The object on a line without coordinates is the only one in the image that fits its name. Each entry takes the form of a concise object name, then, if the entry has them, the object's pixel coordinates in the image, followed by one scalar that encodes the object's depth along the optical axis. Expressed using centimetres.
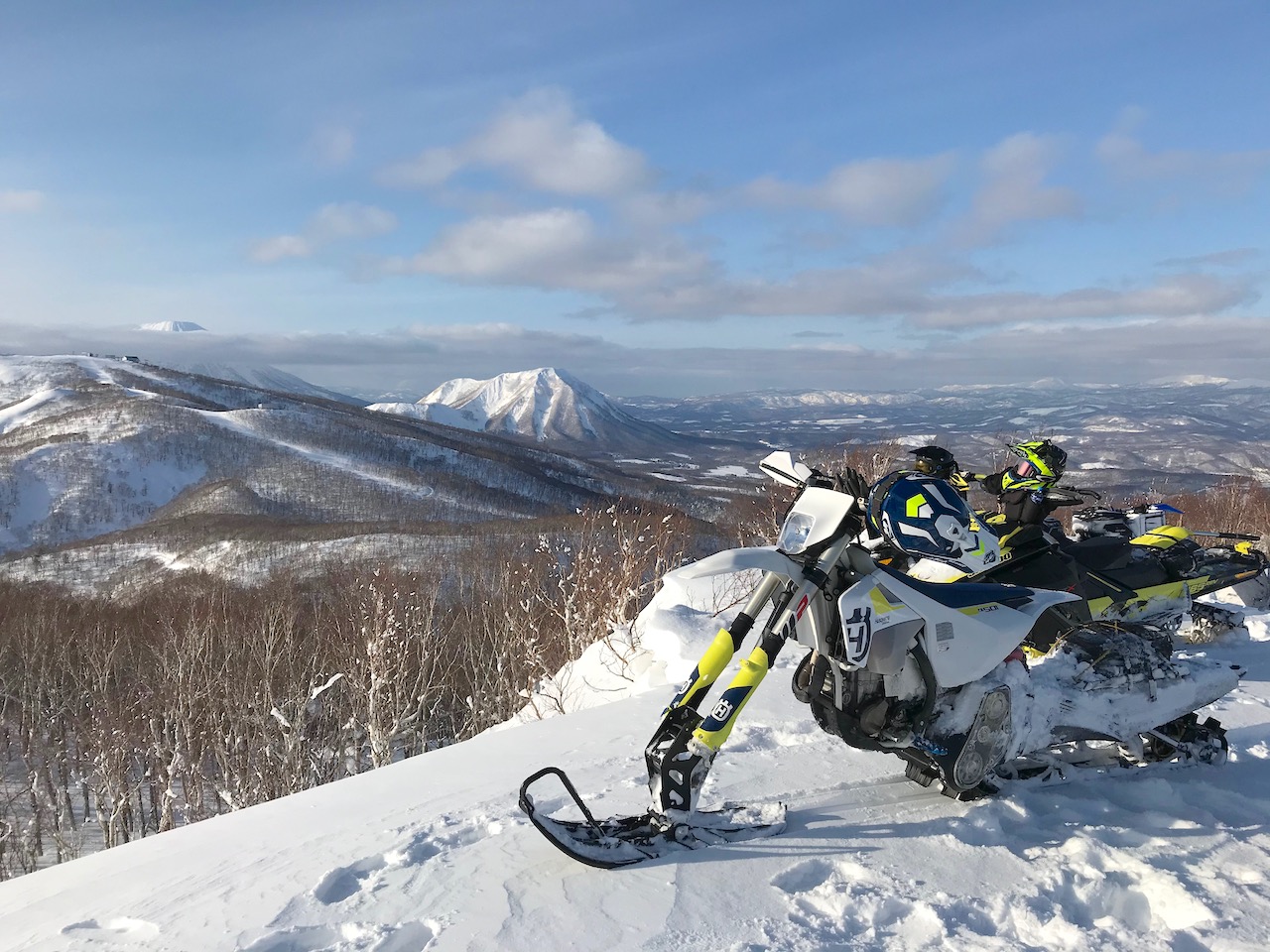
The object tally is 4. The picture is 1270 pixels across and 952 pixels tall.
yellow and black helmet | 604
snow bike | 301
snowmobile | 556
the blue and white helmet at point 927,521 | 313
